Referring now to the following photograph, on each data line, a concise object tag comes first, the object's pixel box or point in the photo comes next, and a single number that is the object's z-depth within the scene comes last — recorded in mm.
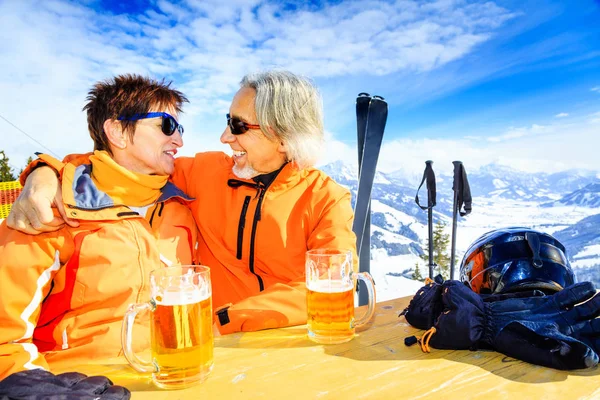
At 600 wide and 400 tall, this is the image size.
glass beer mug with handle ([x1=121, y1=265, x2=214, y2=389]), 908
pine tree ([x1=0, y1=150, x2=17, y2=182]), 9724
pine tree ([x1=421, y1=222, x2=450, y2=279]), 18641
